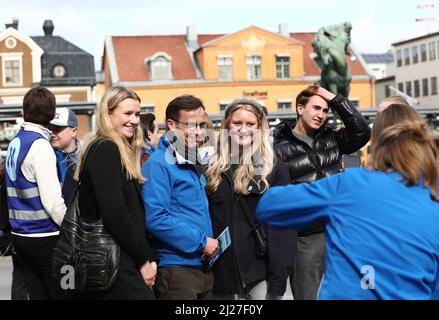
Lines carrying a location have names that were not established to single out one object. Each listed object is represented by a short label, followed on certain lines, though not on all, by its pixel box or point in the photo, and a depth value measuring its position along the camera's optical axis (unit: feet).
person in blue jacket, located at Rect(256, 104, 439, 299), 11.02
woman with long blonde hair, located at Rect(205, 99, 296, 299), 17.07
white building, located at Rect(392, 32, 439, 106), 272.92
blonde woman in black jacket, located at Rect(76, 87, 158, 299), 15.39
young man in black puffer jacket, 19.42
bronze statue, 79.05
